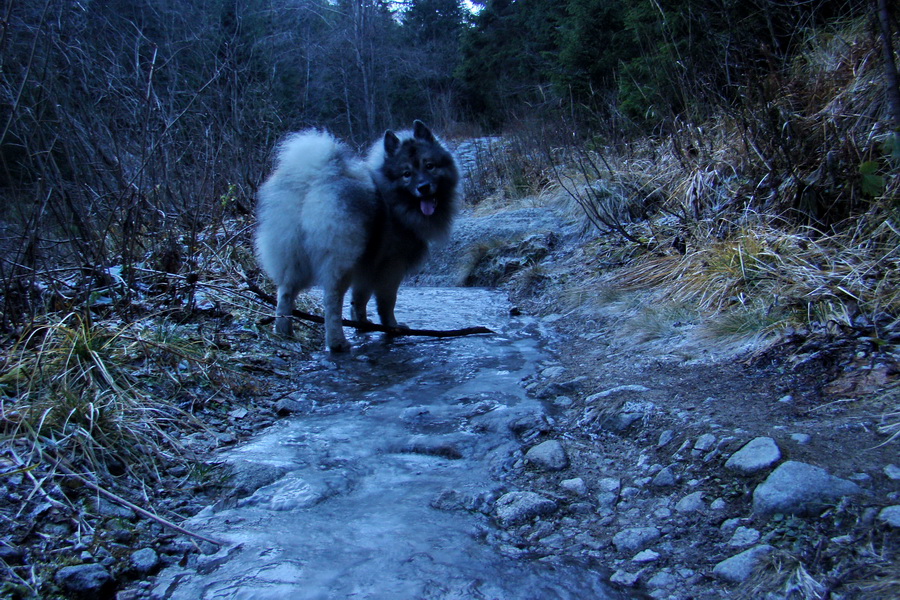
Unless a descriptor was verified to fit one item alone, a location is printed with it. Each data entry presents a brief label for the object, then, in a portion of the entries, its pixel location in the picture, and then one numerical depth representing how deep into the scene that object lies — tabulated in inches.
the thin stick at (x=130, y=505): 70.6
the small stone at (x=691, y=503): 70.6
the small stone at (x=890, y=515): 57.1
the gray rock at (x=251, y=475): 84.8
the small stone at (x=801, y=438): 74.7
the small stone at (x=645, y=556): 63.7
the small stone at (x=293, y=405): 118.4
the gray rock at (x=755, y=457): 71.9
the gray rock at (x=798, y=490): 63.3
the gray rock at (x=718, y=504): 69.2
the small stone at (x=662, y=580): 59.5
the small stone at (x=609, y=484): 79.7
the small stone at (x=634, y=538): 66.5
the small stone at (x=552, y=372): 132.3
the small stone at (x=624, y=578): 60.9
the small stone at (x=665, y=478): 77.3
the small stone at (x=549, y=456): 88.2
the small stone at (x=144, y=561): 65.6
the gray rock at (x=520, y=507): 75.5
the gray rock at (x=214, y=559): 66.0
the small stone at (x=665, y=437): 86.8
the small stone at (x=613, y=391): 108.0
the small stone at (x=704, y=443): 80.5
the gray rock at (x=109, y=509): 73.9
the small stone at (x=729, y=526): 64.9
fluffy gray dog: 158.1
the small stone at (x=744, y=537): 62.2
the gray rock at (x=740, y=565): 57.7
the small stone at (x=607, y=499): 76.3
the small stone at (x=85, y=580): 61.4
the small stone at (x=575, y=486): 80.2
